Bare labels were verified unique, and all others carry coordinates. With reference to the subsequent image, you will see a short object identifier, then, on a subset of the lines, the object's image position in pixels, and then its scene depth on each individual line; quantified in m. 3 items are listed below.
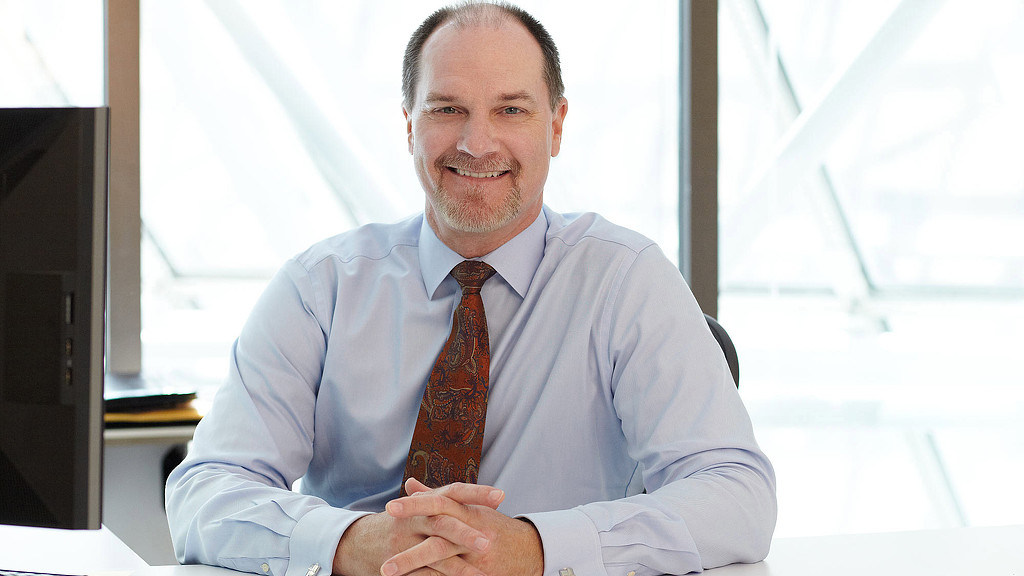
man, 2.37
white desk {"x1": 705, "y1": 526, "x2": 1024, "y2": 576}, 2.25
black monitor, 2.04
